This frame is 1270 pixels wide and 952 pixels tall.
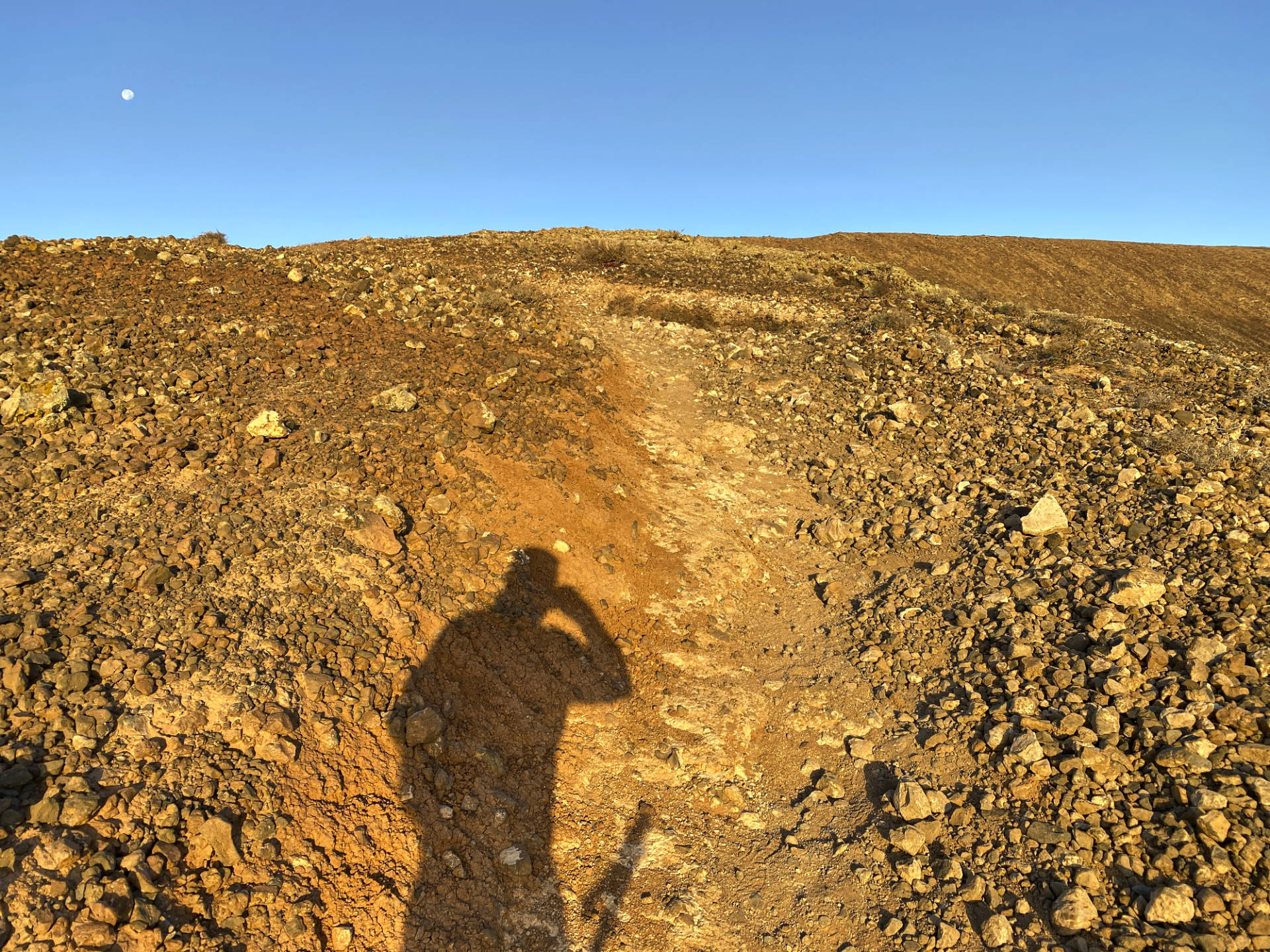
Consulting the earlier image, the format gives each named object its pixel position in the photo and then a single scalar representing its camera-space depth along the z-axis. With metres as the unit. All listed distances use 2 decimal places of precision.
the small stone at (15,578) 3.41
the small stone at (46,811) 2.62
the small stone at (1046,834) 3.47
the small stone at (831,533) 6.35
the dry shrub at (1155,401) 6.88
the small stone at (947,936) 3.20
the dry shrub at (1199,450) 5.62
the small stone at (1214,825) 3.19
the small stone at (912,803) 3.79
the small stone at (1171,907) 3.01
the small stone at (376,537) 4.55
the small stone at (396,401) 5.85
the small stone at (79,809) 2.65
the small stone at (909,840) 3.62
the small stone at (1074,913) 3.11
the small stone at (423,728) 3.62
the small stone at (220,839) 2.79
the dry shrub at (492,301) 8.70
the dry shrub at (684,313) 11.22
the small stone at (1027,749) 3.83
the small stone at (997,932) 3.19
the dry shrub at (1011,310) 11.06
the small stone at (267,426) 5.05
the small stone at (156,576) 3.65
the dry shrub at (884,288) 12.16
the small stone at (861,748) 4.30
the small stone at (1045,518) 5.43
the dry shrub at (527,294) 9.77
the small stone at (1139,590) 4.46
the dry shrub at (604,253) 13.93
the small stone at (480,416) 6.06
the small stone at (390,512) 4.78
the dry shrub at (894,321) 10.08
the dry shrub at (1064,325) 9.48
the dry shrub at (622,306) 11.31
